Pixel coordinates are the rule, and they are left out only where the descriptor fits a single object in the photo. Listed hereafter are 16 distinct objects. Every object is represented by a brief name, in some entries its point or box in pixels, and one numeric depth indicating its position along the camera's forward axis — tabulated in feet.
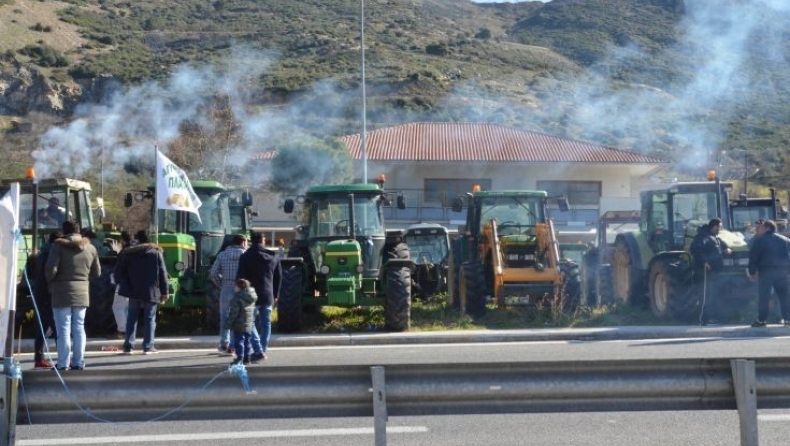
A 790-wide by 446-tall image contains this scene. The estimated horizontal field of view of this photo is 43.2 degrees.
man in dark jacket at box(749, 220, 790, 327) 49.70
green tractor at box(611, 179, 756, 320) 53.42
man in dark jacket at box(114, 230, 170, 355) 42.63
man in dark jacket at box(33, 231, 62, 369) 37.96
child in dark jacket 37.04
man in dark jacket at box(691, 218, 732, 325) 52.26
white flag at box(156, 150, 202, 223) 47.62
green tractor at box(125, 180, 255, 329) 51.85
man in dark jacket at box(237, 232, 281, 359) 39.96
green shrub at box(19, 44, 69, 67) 178.67
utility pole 101.55
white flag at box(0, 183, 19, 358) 21.77
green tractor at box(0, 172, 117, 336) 50.80
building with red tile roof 123.85
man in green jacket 34.99
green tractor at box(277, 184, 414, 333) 50.49
